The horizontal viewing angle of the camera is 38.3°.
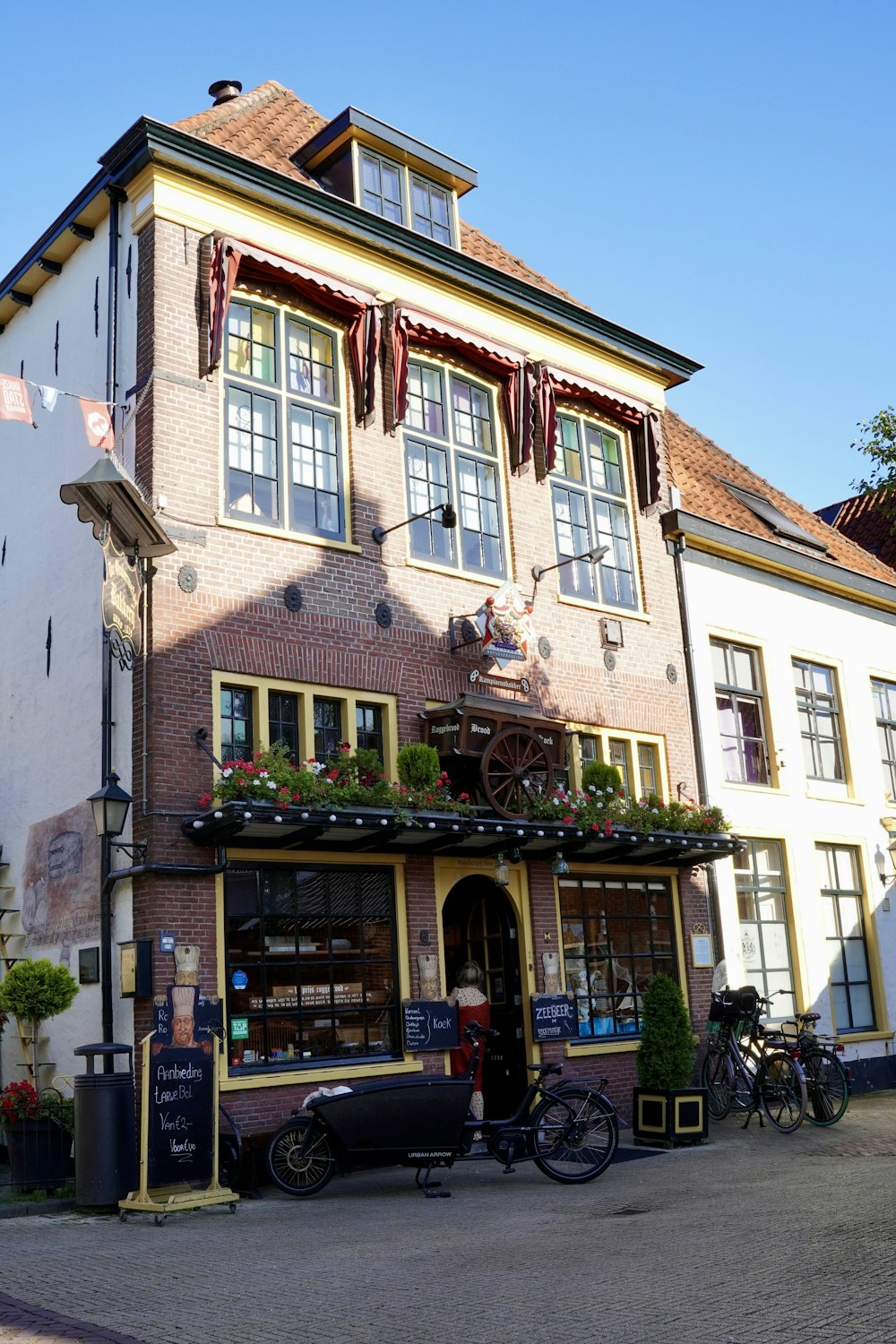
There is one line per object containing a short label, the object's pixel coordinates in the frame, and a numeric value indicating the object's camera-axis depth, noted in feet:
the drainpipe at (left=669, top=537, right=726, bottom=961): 53.57
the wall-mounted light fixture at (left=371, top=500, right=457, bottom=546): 43.52
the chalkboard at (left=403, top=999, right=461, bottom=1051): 41.37
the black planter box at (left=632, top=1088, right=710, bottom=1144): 40.34
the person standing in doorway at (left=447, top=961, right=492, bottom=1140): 42.01
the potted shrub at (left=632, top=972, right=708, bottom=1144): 40.45
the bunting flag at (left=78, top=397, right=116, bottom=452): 38.99
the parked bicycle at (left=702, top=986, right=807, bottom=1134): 44.11
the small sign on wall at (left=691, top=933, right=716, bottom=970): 51.98
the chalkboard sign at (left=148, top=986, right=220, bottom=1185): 31.86
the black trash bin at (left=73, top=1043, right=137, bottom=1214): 33.01
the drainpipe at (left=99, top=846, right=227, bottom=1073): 36.60
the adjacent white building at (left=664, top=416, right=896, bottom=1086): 56.75
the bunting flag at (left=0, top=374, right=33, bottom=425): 36.37
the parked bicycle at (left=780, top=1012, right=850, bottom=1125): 44.55
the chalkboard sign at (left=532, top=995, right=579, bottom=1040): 45.42
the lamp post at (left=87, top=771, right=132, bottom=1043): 35.73
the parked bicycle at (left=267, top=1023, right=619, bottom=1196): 32.24
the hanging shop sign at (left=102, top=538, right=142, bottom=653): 35.45
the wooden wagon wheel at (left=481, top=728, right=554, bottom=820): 43.96
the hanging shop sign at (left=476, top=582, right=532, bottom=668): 46.50
